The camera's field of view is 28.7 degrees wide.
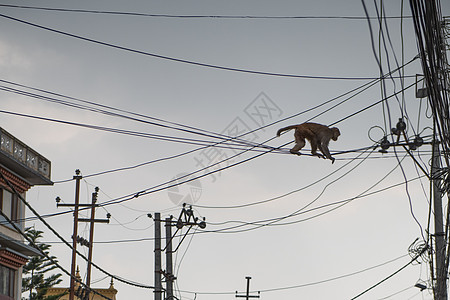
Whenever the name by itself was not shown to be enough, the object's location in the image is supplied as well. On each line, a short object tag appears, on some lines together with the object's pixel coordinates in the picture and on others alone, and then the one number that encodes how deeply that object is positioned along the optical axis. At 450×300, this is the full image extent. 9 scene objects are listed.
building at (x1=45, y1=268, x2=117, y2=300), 60.97
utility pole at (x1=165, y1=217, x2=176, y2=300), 30.94
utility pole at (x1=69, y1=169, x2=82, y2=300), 39.55
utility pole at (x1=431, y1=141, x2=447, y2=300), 19.82
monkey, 18.92
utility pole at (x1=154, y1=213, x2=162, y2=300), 28.55
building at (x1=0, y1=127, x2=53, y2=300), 36.75
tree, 60.12
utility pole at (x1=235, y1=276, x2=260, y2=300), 60.69
